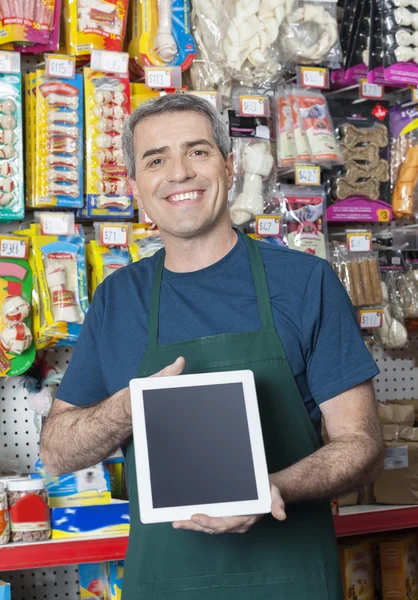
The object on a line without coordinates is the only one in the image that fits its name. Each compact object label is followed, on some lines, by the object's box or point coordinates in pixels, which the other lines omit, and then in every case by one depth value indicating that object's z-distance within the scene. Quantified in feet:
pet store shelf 8.15
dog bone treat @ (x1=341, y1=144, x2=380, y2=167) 11.09
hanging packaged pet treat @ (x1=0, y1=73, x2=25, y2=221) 9.30
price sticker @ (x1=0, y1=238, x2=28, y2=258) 9.20
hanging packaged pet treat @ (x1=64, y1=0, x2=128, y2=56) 9.76
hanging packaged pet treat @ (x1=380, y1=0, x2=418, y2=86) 10.91
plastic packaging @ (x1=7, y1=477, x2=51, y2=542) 8.39
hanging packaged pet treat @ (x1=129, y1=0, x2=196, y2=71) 10.02
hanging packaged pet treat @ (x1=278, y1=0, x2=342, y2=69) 10.53
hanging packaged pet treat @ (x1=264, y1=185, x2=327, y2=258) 10.54
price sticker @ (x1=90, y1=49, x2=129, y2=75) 9.67
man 5.44
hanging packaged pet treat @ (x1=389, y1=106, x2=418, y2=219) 11.14
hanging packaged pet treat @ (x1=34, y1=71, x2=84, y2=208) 9.48
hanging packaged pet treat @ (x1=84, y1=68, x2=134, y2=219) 9.70
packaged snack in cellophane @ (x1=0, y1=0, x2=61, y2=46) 9.33
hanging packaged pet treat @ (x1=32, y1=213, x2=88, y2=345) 9.23
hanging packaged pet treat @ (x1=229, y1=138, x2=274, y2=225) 10.24
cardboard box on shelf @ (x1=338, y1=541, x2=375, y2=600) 10.44
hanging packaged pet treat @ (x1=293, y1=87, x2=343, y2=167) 10.57
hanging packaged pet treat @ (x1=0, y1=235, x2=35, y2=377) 9.09
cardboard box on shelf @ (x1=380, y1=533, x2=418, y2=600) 10.61
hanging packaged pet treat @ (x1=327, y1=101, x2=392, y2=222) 11.04
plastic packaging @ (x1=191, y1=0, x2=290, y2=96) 10.23
